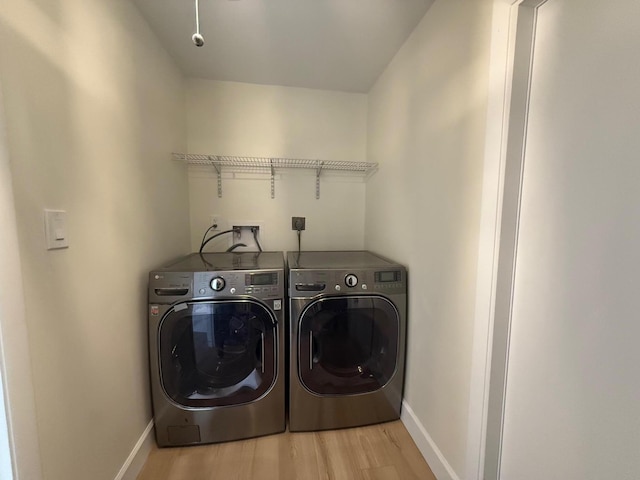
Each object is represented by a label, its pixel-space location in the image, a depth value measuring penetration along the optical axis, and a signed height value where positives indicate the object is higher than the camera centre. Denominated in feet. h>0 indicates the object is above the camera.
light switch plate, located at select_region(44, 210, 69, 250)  2.44 -0.14
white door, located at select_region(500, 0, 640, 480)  1.95 -0.32
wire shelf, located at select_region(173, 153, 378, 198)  6.28 +1.33
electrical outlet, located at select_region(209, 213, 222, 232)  6.51 -0.13
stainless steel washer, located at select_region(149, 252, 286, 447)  4.06 -2.27
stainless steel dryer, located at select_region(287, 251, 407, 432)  4.40 -2.27
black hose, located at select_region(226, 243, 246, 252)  6.59 -0.78
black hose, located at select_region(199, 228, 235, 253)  6.31 -0.56
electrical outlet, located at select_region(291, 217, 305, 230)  6.83 -0.18
